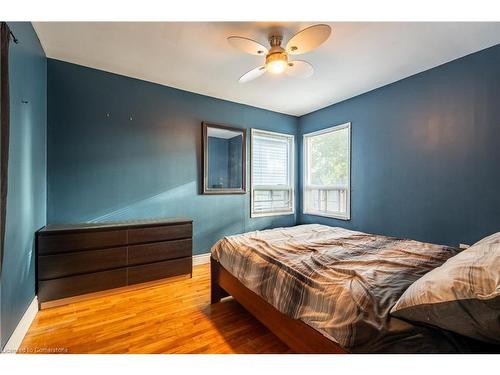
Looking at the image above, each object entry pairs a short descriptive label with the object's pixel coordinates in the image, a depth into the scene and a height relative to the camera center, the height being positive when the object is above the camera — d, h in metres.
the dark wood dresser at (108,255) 2.12 -0.75
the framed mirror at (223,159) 3.40 +0.38
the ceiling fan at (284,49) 1.64 +1.08
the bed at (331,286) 0.95 -0.59
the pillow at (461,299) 0.79 -0.44
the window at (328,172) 3.57 +0.20
